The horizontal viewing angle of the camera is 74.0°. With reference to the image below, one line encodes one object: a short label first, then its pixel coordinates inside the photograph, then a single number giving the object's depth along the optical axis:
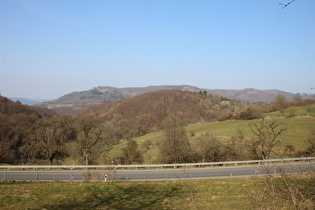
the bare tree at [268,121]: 36.36
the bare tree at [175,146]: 35.75
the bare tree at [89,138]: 32.81
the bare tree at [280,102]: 81.01
